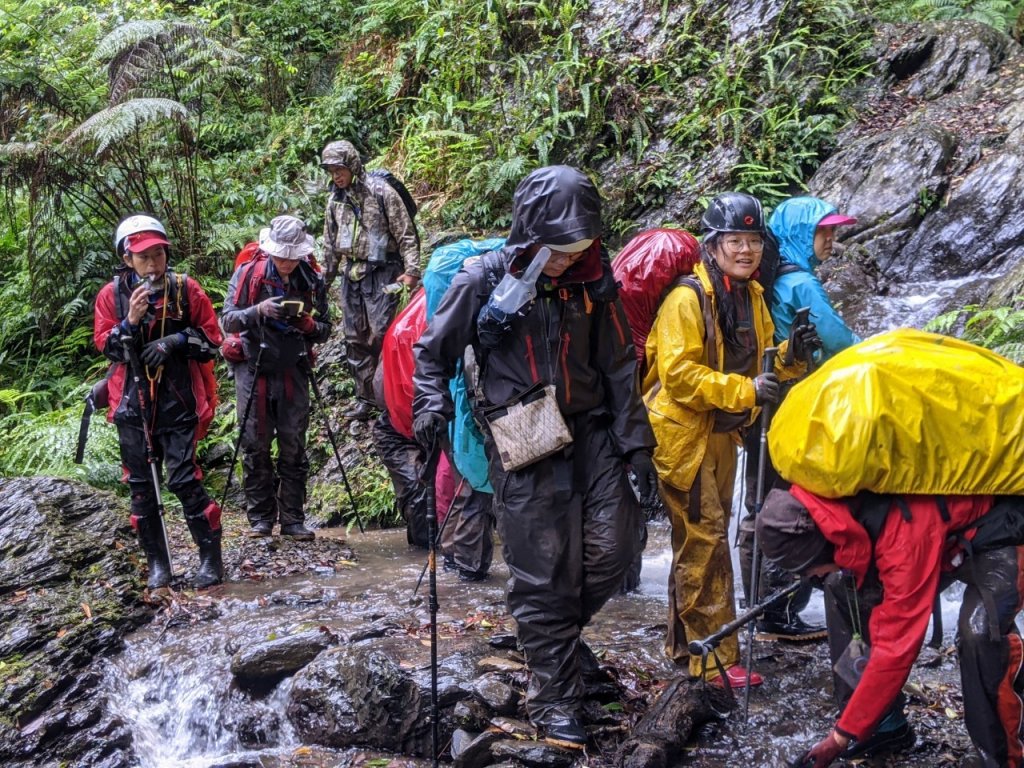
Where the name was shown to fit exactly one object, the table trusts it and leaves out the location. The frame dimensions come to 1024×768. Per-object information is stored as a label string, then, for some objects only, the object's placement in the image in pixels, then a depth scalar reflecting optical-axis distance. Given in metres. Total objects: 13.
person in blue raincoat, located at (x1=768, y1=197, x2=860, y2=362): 5.27
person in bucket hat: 7.61
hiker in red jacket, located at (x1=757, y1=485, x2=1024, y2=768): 3.35
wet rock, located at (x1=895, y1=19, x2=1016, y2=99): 12.74
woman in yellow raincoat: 4.66
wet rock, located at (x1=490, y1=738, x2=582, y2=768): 4.19
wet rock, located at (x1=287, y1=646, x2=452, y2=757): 4.73
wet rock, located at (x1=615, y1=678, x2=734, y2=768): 4.15
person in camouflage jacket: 9.41
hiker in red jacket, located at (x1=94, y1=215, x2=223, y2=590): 6.33
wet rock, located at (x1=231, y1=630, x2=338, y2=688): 5.29
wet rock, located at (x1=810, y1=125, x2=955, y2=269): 10.94
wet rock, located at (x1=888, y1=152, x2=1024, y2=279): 10.39
